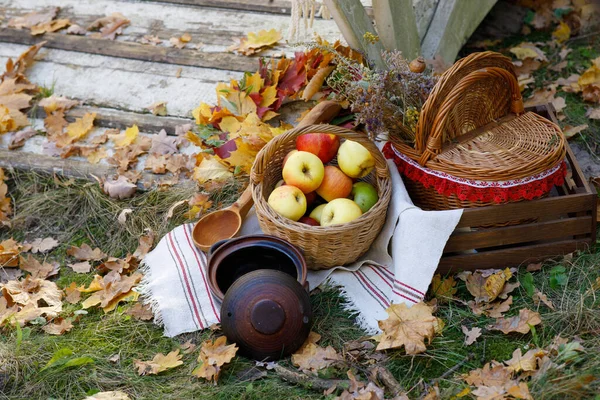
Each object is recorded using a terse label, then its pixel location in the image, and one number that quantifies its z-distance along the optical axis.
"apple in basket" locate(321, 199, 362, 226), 2.98
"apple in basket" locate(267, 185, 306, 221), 3.02
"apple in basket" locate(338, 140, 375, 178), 3.12
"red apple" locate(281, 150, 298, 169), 3.15
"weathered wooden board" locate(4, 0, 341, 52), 4.68
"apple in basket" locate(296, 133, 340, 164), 3.20
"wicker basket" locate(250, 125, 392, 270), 2.93
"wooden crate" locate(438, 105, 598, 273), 2.95
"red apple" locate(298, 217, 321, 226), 3.08
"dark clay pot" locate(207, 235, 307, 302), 2.95
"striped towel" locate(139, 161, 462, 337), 2.91
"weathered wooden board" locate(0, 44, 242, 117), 4.34
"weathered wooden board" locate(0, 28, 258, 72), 4.46
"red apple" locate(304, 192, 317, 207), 3.21
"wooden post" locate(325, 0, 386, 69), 3.55
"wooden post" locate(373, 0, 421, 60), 3.69
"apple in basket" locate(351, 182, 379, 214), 3.13
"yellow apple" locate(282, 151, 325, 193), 3.08
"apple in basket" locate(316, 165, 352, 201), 3.13
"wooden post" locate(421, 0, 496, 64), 4.18
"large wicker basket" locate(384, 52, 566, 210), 2.85
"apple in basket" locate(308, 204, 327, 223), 3.14
